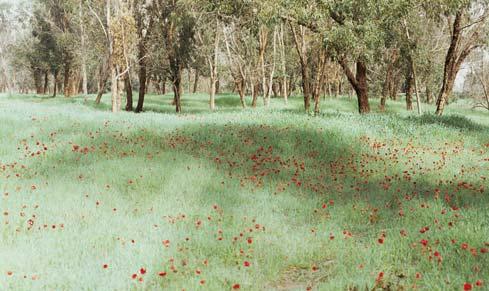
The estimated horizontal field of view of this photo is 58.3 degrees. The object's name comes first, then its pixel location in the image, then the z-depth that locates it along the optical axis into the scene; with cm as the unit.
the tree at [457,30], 1789
